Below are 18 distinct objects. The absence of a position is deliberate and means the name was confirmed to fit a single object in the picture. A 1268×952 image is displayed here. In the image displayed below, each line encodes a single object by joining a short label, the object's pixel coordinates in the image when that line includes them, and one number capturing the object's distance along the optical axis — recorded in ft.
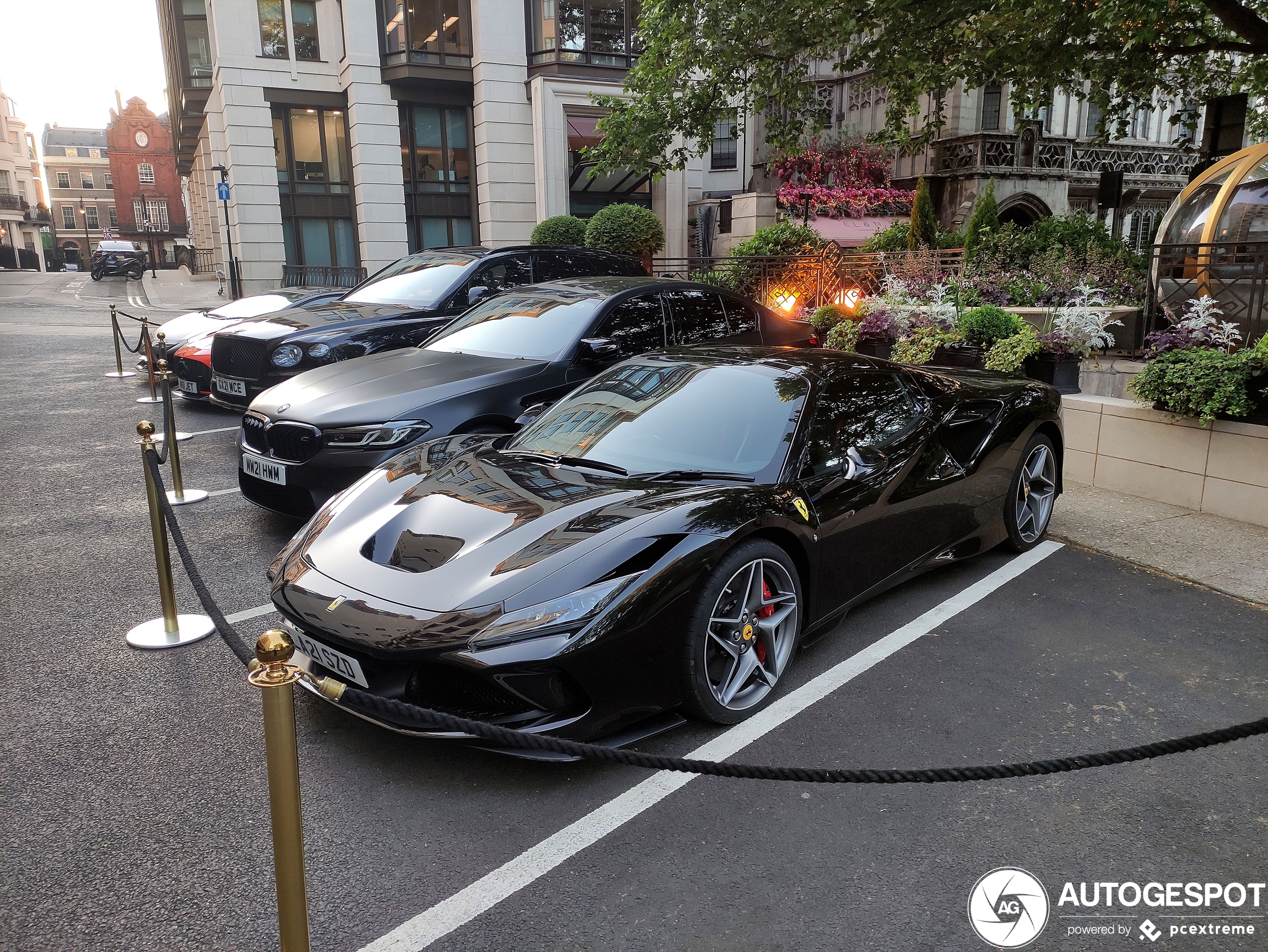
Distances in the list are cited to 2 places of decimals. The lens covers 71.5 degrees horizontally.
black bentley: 26.68
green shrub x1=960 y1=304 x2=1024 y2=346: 26.68
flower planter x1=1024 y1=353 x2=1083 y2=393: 24.80
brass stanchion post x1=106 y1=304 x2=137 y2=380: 41.68
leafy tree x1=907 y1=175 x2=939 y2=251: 53.67
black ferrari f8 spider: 9.73
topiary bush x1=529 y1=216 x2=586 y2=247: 64.28
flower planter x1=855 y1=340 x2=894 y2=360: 30.45
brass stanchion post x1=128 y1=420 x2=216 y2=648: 13.47
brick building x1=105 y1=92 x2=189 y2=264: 288.92
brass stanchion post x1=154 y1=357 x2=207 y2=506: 20.97
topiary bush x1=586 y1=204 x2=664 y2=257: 61.16
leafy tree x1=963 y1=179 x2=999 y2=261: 48.29
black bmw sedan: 17.51
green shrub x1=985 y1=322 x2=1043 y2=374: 24.89
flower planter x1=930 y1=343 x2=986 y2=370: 26.63
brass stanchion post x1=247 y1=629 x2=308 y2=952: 6.34
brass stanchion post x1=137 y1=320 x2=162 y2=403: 33.53
